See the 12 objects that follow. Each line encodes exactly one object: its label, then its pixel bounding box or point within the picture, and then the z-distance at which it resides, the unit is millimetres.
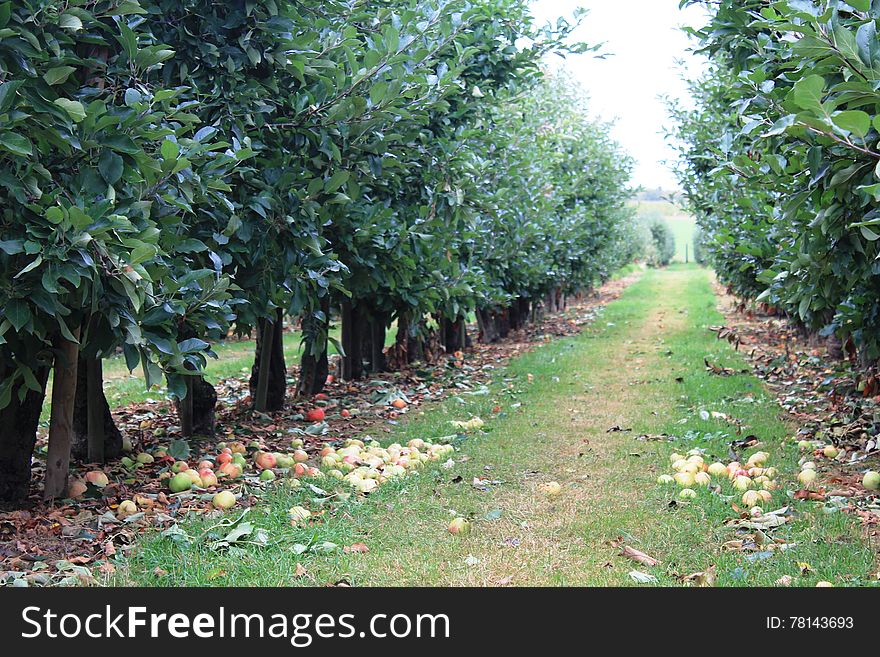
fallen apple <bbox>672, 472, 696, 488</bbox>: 5441
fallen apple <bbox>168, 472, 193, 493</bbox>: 5484
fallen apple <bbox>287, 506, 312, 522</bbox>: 4782
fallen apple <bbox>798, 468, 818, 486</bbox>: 5395
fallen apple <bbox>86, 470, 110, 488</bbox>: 5355
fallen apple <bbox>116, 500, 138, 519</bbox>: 4922
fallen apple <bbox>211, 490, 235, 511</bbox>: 5125
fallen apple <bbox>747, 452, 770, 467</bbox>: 5981
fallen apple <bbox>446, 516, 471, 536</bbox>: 4578
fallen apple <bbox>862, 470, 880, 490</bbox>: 5184
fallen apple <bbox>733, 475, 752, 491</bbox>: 5277
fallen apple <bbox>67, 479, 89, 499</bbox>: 5191
